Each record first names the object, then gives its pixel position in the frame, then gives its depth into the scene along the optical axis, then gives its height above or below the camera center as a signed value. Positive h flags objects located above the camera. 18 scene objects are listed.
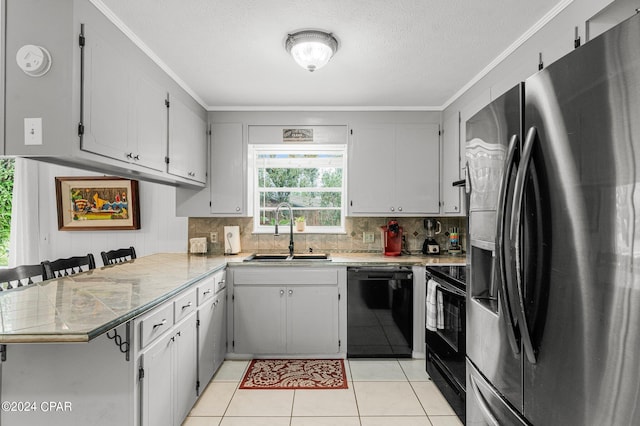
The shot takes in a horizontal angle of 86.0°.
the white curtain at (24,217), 3.94 -0.02
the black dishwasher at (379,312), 3.10 -0.88
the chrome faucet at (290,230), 3.58 -0.15
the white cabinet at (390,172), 3.53 +0.45
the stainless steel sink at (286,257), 3.45 -0.43
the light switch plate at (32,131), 1.59 +0.39
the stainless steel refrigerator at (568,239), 0.70 -0.06
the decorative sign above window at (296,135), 3.56 +0.83
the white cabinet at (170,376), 1.63 -0.88
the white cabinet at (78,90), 1.60 +0.63
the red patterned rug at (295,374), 2.68 -1.33
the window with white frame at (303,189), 3.87 +0.30
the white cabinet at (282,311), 3.12 -0.87
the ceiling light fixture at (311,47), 2.10 +1.06
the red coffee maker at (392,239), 3.54 -0.25
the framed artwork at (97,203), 3.89 +0.14
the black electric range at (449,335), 2.17 -0.82
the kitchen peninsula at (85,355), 1.36 -0.62
